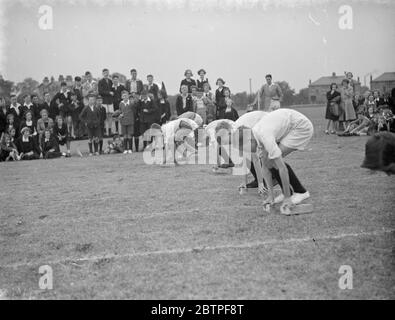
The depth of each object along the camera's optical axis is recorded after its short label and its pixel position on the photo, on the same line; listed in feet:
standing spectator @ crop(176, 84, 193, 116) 53.36
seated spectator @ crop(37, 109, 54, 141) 52.85
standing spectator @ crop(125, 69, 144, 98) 58.03
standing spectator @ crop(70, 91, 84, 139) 56.65
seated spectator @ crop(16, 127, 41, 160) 52.47
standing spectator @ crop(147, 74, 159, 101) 56.75
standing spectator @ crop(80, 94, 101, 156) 52.80
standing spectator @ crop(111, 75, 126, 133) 57.06
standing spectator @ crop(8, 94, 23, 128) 53.98
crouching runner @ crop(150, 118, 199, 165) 42.22
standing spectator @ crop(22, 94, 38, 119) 54.38
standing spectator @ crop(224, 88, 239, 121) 53.16
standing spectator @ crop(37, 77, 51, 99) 60.20
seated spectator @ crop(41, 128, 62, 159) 52.65
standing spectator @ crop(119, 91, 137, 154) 53.36
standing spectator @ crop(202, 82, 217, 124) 54.24
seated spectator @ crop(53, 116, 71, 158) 53.31
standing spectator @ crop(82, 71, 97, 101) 58.59
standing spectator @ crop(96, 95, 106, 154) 53.83
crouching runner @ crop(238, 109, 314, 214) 20.90
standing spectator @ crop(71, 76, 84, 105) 57.42
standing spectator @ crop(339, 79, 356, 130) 58.95
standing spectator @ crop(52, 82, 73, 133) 56.13
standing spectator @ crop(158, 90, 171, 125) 56.65
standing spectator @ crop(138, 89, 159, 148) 54.29
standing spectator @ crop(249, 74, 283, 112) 51.24
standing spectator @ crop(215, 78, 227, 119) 54.70
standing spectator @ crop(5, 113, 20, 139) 53.18
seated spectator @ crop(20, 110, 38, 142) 52.80
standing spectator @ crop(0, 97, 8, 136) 53.80
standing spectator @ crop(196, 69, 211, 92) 55.98
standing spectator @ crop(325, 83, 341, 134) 59.16
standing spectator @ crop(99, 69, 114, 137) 56.75
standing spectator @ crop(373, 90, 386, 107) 60.01
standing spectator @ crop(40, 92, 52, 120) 55.92
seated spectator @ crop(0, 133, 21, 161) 52.19
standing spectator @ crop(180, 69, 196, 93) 55.52
